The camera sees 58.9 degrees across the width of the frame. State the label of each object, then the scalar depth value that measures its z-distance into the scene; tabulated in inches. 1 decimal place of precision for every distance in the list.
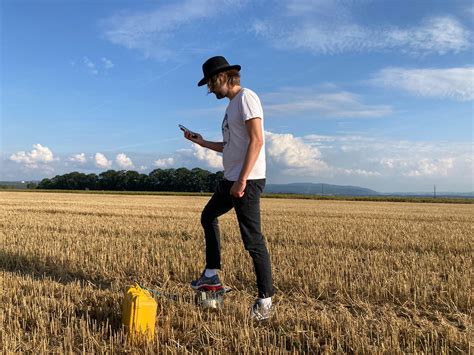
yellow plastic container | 124.0
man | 141.2
